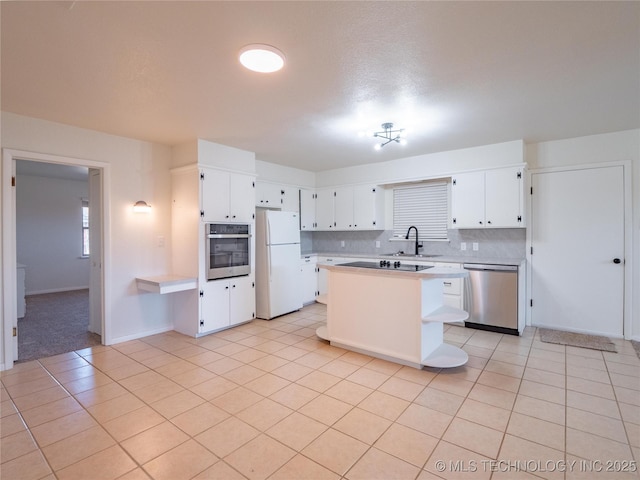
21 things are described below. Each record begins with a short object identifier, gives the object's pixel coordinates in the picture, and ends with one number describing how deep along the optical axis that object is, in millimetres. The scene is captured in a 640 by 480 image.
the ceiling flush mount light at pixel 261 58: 2154
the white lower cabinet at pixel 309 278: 5867
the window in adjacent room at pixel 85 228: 8172
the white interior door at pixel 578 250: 4082
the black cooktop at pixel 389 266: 3369
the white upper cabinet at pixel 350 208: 5805
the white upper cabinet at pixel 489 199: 4367
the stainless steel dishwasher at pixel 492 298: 4180
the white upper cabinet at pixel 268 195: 5449
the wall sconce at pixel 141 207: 4148
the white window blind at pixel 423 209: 5344
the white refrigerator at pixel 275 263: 4996
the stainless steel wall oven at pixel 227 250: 4277
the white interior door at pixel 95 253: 4238
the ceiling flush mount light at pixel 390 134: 3715
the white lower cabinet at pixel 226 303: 4276
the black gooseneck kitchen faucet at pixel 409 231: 5530
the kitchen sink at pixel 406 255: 5174
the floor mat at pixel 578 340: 3750
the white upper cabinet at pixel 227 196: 4254
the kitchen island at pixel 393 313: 3186
